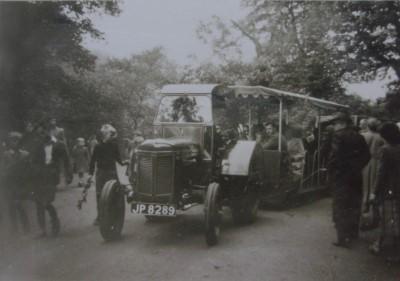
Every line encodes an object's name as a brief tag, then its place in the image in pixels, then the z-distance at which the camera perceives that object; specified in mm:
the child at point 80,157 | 8541
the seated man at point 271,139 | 8023
